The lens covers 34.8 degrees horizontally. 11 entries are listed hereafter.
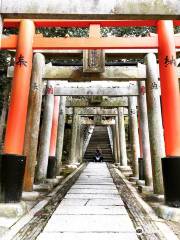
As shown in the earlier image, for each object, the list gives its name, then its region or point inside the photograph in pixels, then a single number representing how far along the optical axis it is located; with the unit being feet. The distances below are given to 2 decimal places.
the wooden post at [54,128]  37.41
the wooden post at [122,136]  53.75
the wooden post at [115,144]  65.53
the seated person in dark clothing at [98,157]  71.86
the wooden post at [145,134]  28.13
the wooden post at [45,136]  30.37
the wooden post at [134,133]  39.02
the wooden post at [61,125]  44.01
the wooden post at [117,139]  62.24
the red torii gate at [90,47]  18.33
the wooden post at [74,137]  57.57
